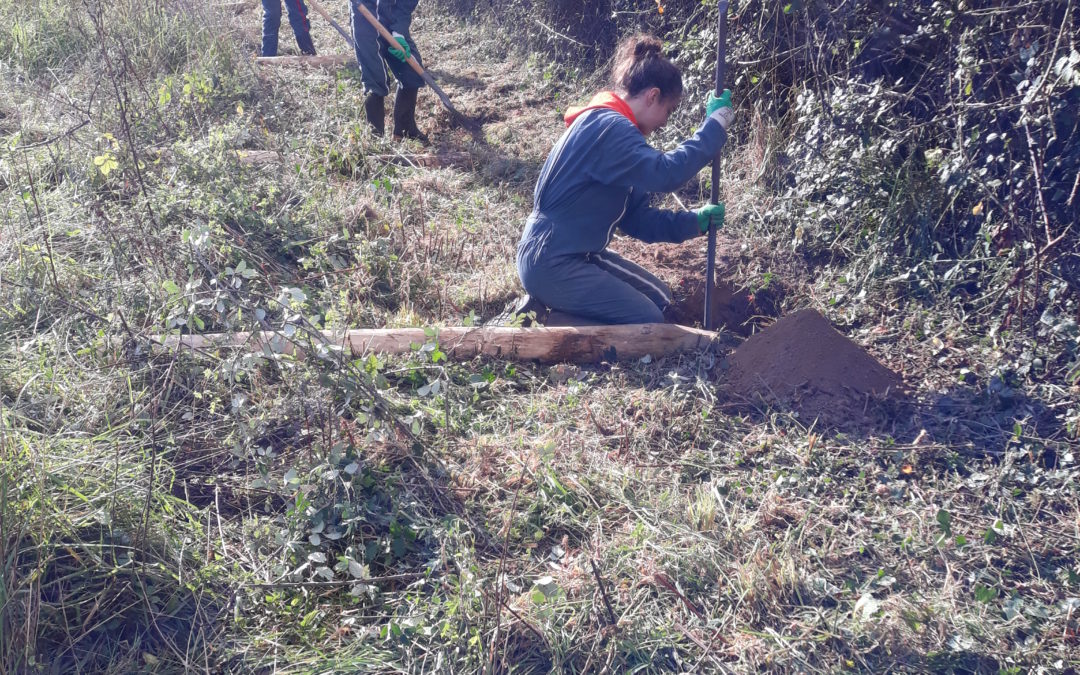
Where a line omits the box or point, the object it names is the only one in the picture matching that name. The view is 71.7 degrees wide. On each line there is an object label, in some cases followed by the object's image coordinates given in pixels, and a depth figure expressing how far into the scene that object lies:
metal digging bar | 3.63
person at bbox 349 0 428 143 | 6.21
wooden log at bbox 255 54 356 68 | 7.85
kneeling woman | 3.48
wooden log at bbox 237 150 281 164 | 5.20
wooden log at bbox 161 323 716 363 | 3.47
